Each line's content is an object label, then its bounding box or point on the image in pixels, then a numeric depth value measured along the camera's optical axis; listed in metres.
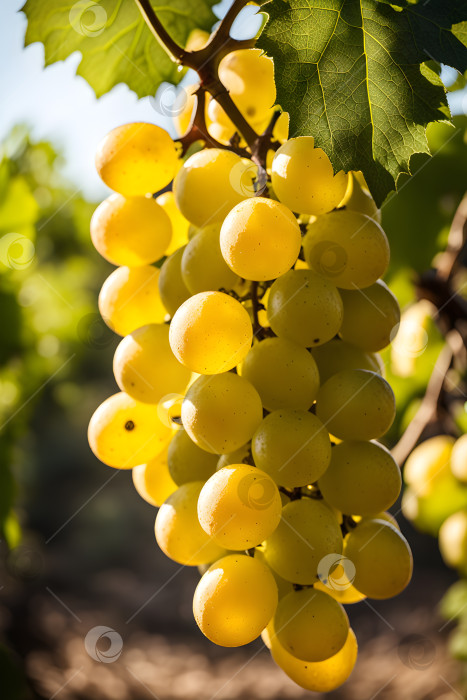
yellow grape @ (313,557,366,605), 0.39
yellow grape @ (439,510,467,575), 0.78
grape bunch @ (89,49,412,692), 0.35
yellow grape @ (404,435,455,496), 0.77
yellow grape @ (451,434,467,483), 0.70
